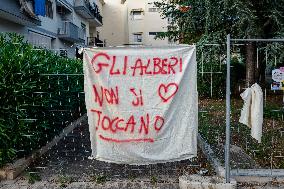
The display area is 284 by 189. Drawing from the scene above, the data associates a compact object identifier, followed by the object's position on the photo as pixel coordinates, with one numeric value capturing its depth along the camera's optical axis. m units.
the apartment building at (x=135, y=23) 40.88
